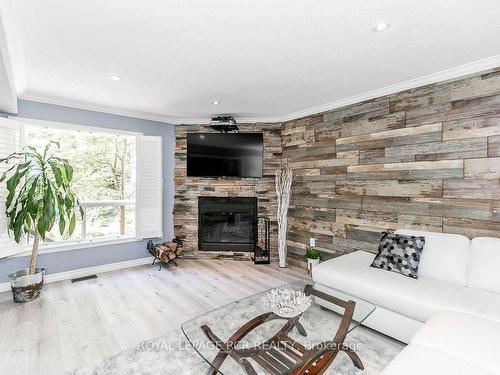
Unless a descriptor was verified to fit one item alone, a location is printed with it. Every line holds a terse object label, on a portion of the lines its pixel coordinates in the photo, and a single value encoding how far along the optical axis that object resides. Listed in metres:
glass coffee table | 1.49
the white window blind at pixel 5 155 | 3.03
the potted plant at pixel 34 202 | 2.89
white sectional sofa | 1.36
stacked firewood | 3.95
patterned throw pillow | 2.43
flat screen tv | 4.43
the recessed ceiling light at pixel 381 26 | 1.87
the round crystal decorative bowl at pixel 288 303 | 1.91
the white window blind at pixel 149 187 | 4.20
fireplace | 4.53
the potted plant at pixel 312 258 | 3.76
